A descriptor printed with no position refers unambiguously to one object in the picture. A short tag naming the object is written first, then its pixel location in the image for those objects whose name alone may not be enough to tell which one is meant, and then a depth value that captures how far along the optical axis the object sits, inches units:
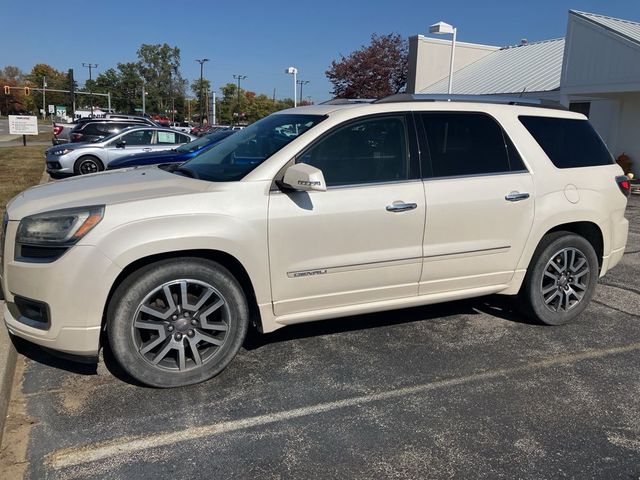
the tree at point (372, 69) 1219.7
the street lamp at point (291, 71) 1061.3
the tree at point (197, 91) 3854.6
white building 603.2
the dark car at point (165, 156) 370.9
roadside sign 973.7
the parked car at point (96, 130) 690.2
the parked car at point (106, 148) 550.3
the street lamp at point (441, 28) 657.6
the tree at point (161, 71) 4010.8
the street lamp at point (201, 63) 3004.4
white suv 126.0
